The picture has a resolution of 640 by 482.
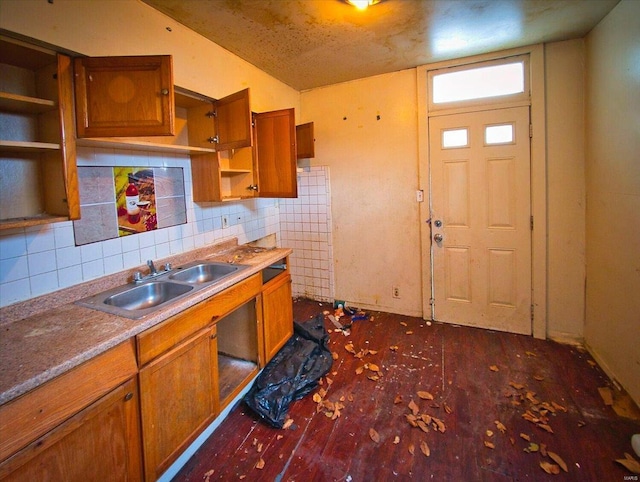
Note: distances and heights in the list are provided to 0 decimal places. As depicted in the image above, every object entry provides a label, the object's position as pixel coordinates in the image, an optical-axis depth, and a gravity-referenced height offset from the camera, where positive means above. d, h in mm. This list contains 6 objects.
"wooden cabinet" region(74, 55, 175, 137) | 1504 +618
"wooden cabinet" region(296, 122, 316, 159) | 3418 +800
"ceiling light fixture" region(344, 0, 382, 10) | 1943 +1293
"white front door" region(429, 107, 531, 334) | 2881 -90
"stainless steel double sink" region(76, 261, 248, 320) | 1583 -409
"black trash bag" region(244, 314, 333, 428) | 2049 -1157
